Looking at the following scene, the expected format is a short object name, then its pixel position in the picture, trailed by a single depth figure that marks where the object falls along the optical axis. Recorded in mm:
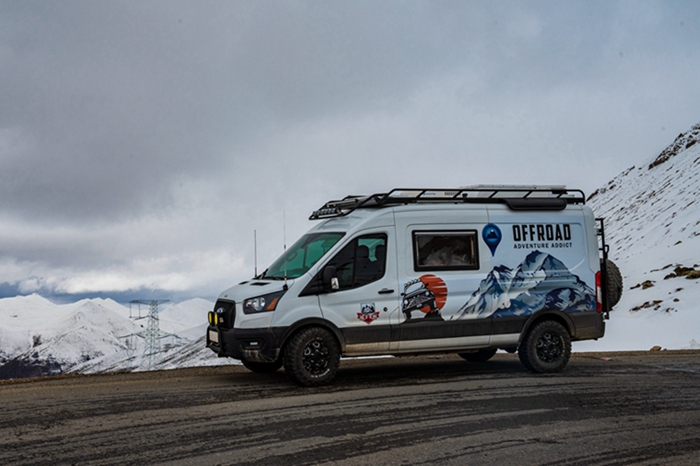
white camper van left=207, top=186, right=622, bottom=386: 9359
